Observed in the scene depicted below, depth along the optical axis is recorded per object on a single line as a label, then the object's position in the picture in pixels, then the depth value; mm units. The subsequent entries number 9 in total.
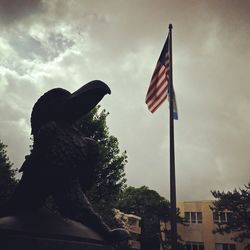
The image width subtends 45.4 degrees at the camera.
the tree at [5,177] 14680
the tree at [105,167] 14734
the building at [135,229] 41150
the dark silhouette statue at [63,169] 2926
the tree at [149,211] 39719
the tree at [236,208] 30891
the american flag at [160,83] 8651
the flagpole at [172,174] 6367
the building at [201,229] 39125
